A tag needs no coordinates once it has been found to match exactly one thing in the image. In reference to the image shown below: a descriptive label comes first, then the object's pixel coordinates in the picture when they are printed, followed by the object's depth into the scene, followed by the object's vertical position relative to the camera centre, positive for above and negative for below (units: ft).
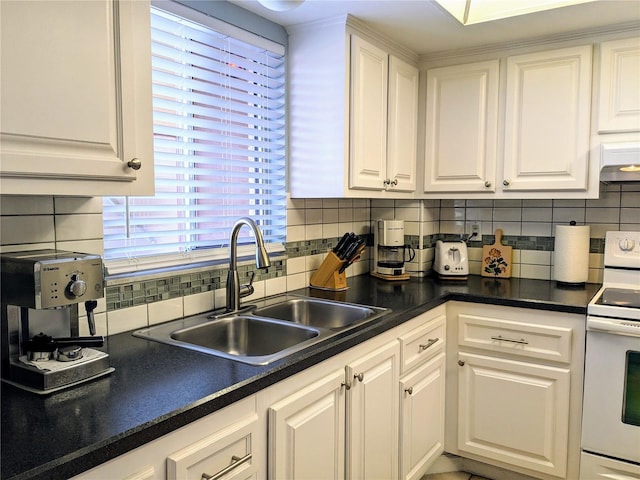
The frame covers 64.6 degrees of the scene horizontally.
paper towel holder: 8.38 -1.14
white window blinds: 5.80 +0.72
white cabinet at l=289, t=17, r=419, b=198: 7.27 +1.44
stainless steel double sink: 5.50 -1.46
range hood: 7.18 +0.63
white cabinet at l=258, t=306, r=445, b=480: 4.65 -2.29
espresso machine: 3.78 -0.95
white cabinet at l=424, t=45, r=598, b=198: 7.86 +1.30
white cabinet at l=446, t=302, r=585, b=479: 7.18 -2.70
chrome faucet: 6.23 -0.87
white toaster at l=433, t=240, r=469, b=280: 9.04 -0.99
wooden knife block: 7.96 -1.12
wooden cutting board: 9.26 -0.99
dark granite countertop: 2.97 -1.43
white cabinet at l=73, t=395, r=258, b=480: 3.31 -1.79
